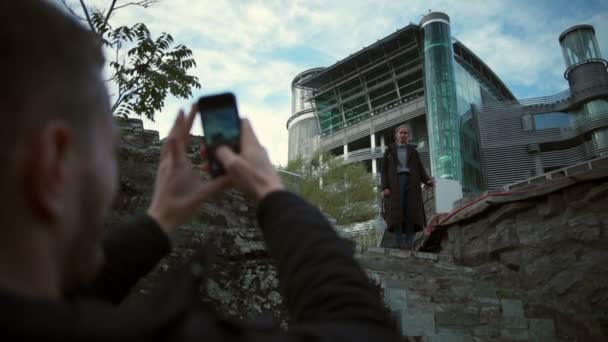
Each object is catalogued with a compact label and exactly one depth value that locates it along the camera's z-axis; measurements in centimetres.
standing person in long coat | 680
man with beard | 50
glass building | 2892
